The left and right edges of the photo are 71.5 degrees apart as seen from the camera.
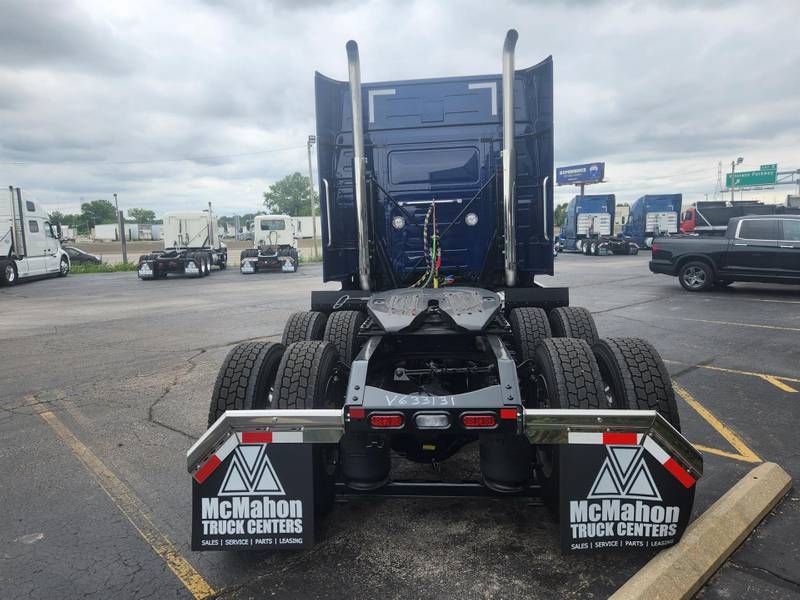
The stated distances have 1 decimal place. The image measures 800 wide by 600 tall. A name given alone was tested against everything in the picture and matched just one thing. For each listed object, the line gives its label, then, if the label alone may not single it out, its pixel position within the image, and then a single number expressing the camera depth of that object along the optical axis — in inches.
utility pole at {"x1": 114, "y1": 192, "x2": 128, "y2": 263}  1075.3
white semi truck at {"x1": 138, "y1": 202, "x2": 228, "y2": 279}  882.7
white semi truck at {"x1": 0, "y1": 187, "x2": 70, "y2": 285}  801.4
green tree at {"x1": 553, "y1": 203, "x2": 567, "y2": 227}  3071.9
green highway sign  2491.4
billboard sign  2246.6
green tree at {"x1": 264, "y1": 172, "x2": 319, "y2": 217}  3759.8
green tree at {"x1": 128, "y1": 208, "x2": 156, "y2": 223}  4914.9
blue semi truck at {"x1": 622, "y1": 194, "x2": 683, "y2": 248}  1232.2
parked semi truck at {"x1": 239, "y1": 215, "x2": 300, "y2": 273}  973.2
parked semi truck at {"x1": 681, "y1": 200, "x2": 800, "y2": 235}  905.6
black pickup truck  474.3
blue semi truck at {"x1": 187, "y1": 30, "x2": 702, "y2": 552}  104.0
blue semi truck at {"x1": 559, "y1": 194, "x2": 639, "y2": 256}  1237.7
